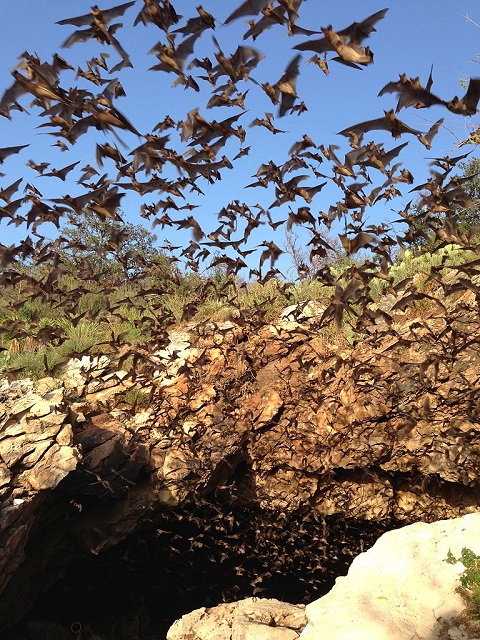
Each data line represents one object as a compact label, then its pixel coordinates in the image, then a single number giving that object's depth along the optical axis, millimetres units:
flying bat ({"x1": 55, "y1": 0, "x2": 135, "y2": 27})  3653
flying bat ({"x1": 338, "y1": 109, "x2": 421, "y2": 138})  3295
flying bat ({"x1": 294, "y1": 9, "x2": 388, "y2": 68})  2941
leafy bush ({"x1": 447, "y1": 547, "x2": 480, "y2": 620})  3045
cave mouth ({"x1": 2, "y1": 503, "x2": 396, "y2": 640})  6836
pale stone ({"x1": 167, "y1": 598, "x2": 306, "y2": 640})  4645
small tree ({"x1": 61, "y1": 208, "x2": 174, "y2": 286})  14464
